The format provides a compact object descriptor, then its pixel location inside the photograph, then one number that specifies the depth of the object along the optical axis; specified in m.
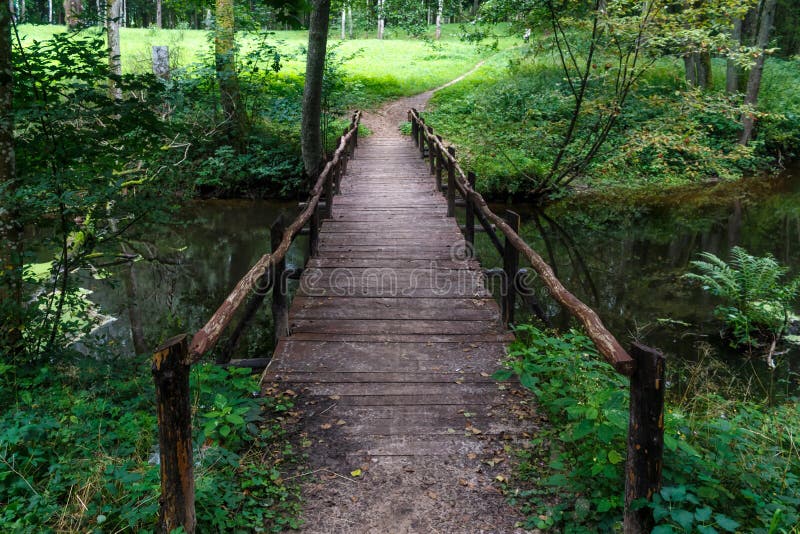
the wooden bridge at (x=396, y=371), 2.70
